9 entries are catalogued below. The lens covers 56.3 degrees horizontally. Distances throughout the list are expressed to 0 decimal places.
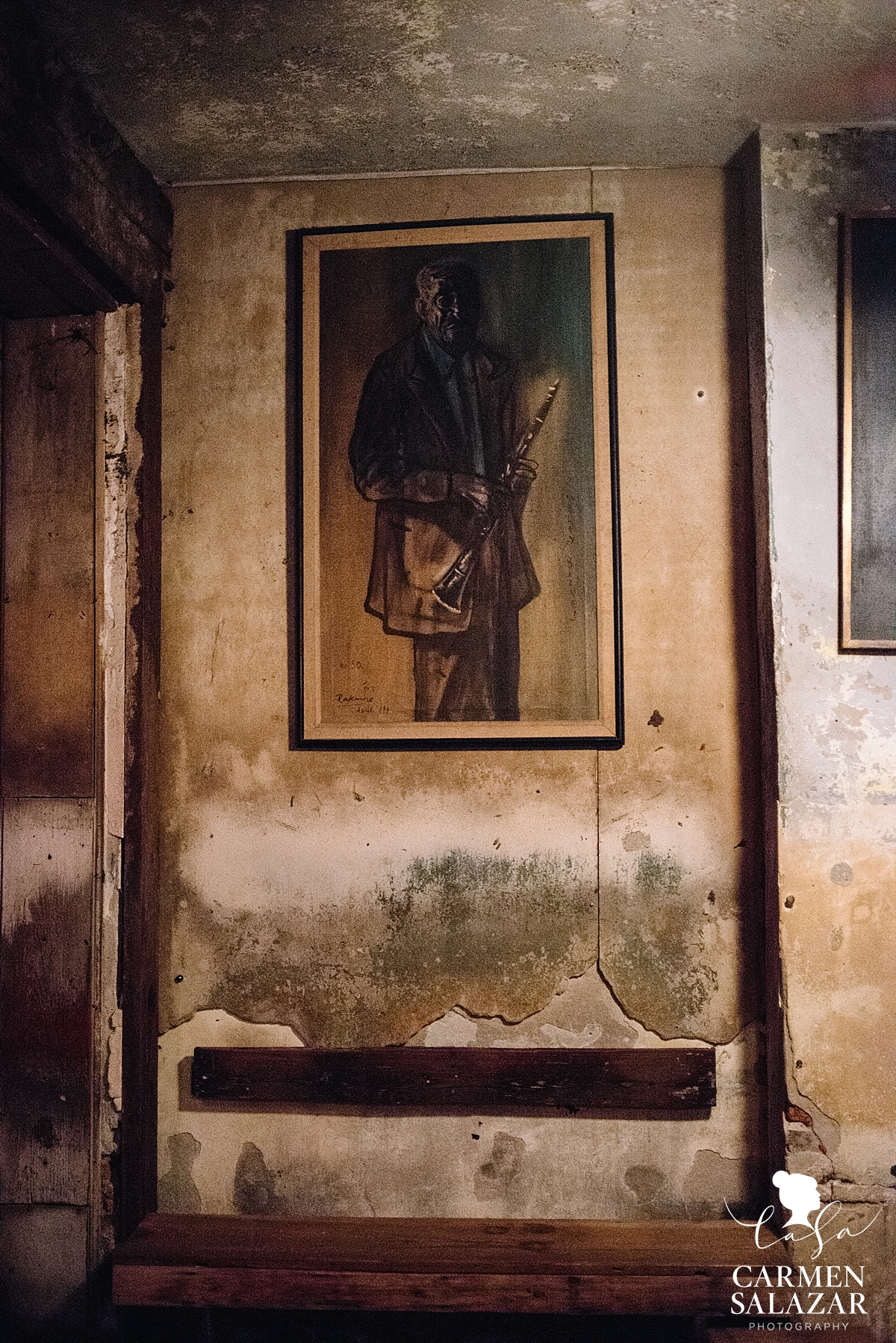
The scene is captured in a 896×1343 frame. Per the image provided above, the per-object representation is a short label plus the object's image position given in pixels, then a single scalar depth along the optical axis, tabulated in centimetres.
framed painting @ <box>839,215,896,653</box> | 229
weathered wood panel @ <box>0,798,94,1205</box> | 229
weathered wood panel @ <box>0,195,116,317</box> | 204
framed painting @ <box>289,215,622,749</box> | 246
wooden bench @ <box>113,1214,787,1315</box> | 208
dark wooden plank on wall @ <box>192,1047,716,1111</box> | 235
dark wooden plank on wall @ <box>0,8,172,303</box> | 190
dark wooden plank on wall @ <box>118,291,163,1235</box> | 235
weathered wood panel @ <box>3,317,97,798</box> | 237
